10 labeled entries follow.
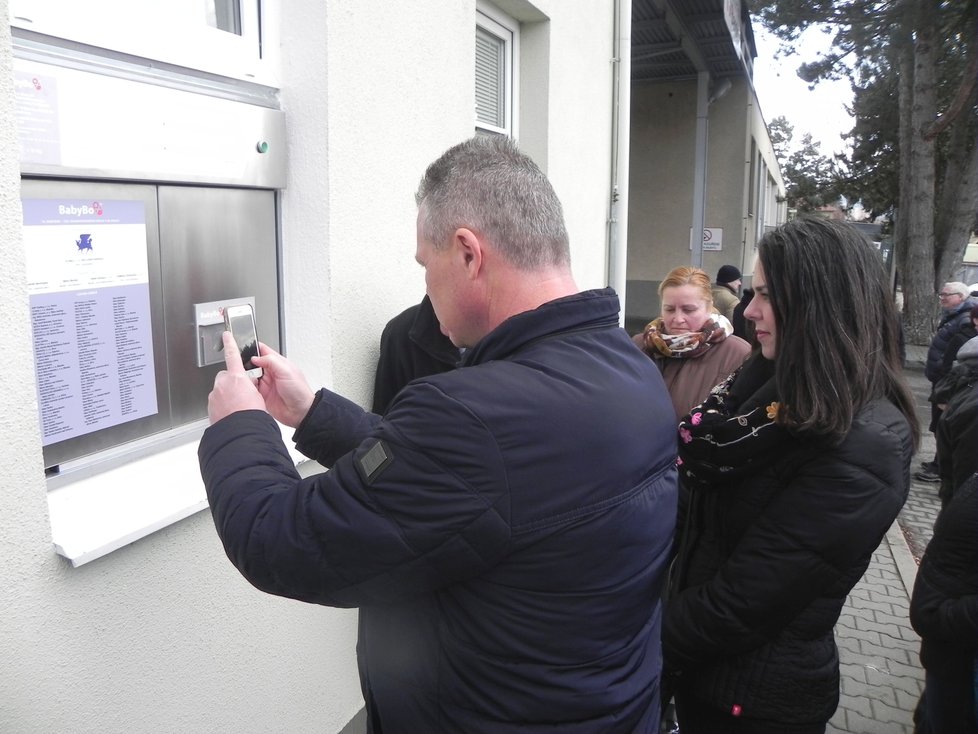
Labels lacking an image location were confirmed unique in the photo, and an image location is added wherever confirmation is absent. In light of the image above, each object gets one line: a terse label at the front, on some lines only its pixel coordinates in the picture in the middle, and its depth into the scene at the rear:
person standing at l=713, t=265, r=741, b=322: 6.62
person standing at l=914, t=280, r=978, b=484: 7.23
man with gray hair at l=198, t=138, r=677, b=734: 1.17
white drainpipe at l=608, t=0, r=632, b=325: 5.30
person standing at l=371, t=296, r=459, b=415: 2.61
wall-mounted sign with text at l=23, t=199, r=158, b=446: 1.76
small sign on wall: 15.92
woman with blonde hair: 3.75
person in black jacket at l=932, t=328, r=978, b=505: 2.54
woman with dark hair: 1.85
